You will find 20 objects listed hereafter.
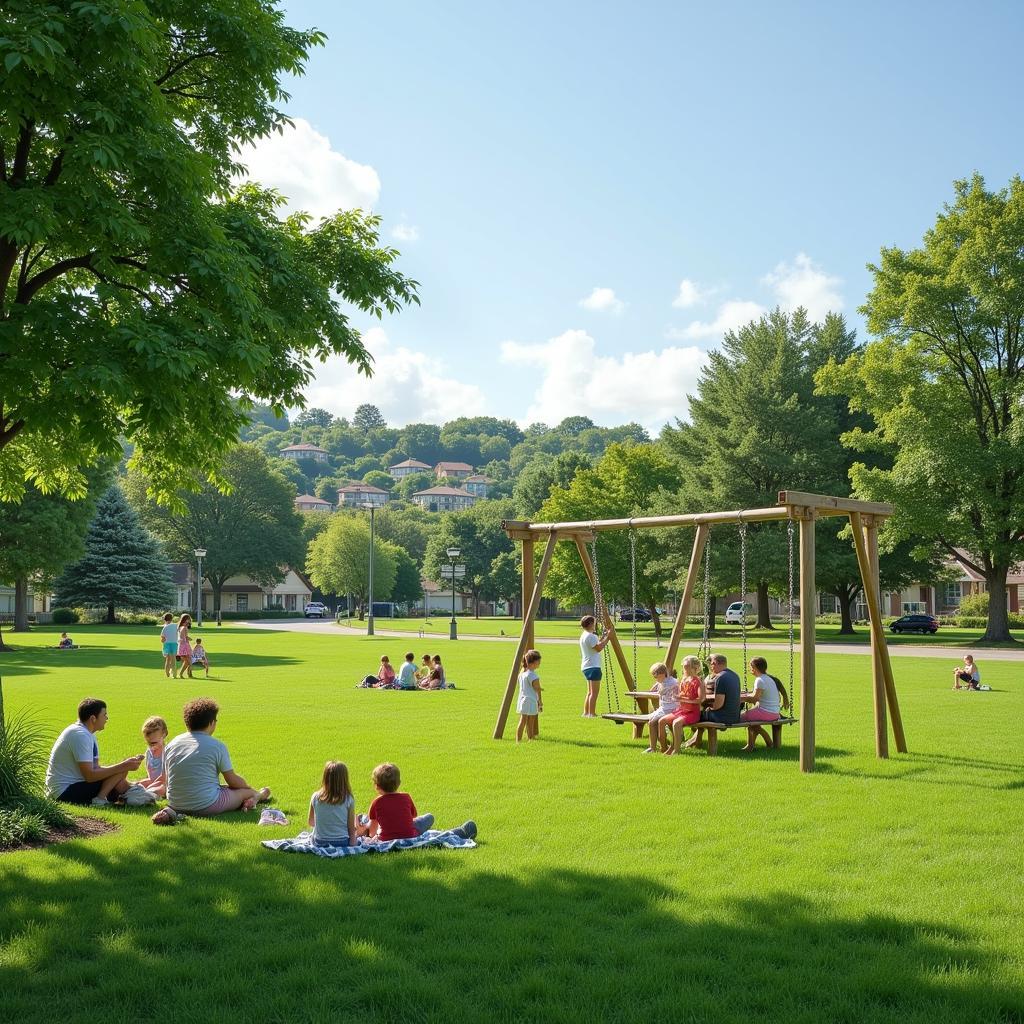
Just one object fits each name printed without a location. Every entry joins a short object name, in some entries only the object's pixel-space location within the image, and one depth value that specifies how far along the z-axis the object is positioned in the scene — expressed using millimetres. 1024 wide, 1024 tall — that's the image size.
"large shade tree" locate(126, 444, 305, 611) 93125
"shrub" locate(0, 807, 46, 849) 8867
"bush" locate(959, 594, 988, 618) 72500
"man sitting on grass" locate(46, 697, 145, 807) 10438
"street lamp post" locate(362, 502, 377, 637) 53931
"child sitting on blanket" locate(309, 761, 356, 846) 8547
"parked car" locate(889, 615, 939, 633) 64125
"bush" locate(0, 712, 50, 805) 9539
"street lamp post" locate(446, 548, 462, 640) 52500
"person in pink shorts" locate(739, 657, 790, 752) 14633
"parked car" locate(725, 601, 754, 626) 79875
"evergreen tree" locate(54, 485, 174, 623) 68125
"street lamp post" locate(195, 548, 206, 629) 63169
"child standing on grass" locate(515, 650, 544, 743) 15430
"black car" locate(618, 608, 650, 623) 90312
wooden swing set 12953
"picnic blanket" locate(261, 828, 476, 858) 8477
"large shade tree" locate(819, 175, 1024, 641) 43094
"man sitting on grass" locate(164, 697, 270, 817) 10008
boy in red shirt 8875
